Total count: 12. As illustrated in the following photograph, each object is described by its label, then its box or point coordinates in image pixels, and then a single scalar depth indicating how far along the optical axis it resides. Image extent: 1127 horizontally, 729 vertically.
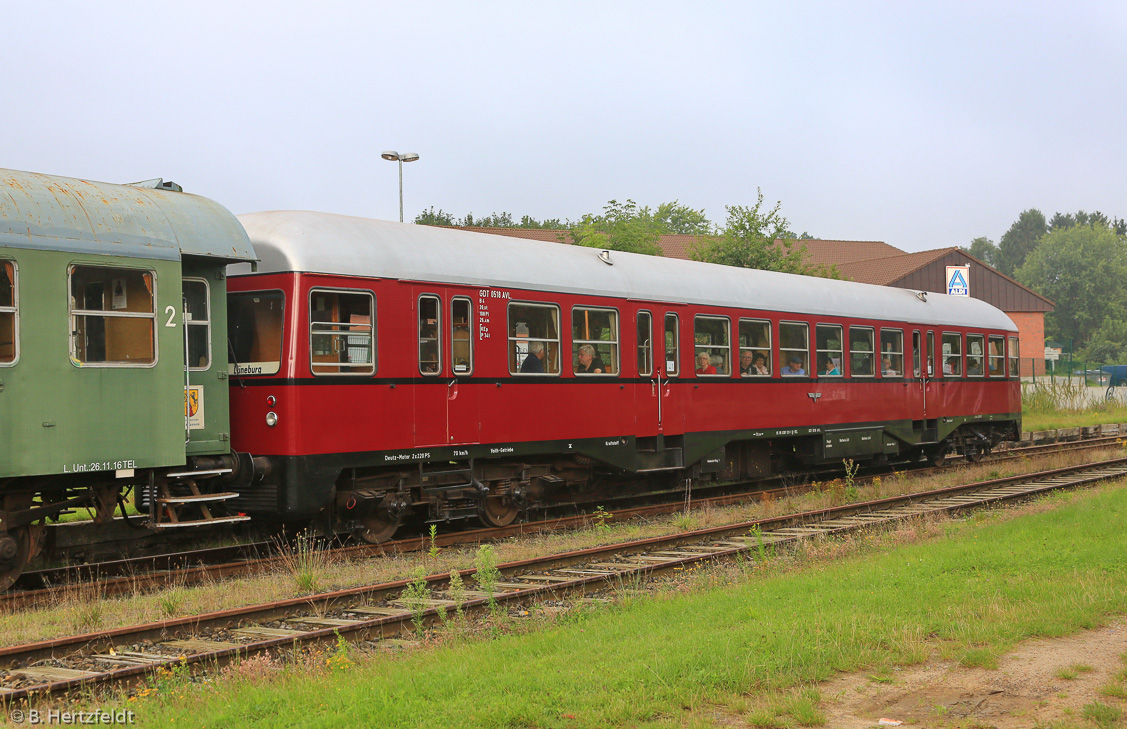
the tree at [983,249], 169.50
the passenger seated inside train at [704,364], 15.34
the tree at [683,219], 87.73
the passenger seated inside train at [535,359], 12.73
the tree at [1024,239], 162.12
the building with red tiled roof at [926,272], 58.16
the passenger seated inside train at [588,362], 13.46
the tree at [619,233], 32.62
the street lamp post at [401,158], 26.75
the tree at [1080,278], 110.50
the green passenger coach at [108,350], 8.58
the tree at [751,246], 31.88
